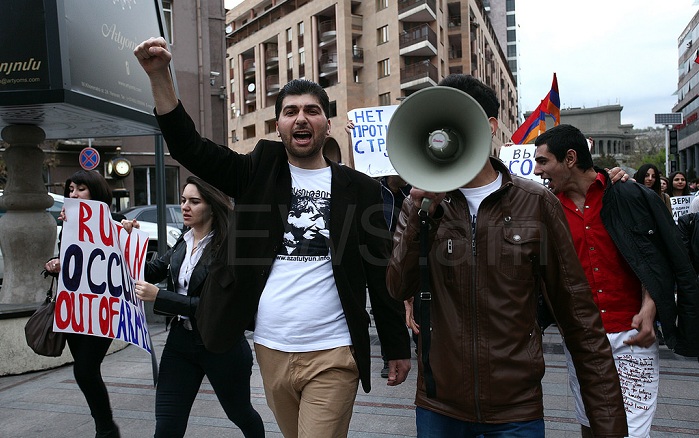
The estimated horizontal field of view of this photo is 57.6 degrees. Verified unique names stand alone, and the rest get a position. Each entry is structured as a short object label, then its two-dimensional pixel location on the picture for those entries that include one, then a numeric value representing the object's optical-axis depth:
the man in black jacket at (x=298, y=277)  2.54
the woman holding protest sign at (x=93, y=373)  3.79
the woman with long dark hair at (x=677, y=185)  10.18
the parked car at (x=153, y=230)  13.14
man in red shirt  2.91
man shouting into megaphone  2.09
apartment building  42.97
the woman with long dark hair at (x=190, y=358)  3.25
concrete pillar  6.59
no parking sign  13.32
